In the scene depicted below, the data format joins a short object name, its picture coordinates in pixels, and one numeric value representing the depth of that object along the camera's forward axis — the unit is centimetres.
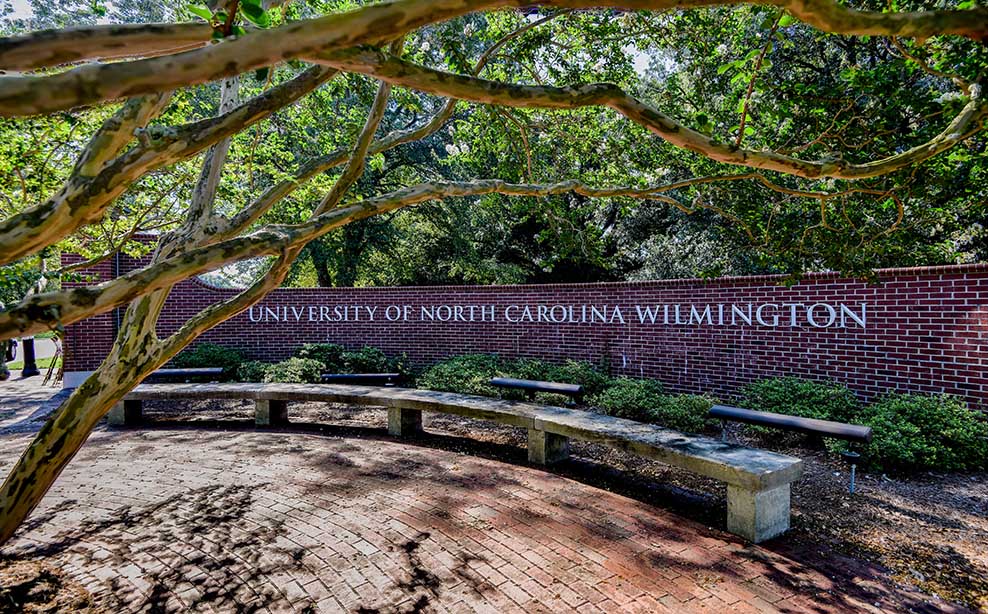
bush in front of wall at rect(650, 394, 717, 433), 680
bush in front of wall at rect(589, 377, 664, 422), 731
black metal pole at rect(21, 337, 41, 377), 1434
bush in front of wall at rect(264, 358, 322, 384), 983
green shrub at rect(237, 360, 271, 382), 1037
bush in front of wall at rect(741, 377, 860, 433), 617
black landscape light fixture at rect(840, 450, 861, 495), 472
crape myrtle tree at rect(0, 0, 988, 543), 179
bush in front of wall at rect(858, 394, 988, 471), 518
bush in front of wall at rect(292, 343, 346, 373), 1115
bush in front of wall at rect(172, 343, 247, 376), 1098
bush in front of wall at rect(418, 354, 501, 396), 883
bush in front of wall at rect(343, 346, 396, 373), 1087
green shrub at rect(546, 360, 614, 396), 866
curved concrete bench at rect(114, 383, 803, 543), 387
